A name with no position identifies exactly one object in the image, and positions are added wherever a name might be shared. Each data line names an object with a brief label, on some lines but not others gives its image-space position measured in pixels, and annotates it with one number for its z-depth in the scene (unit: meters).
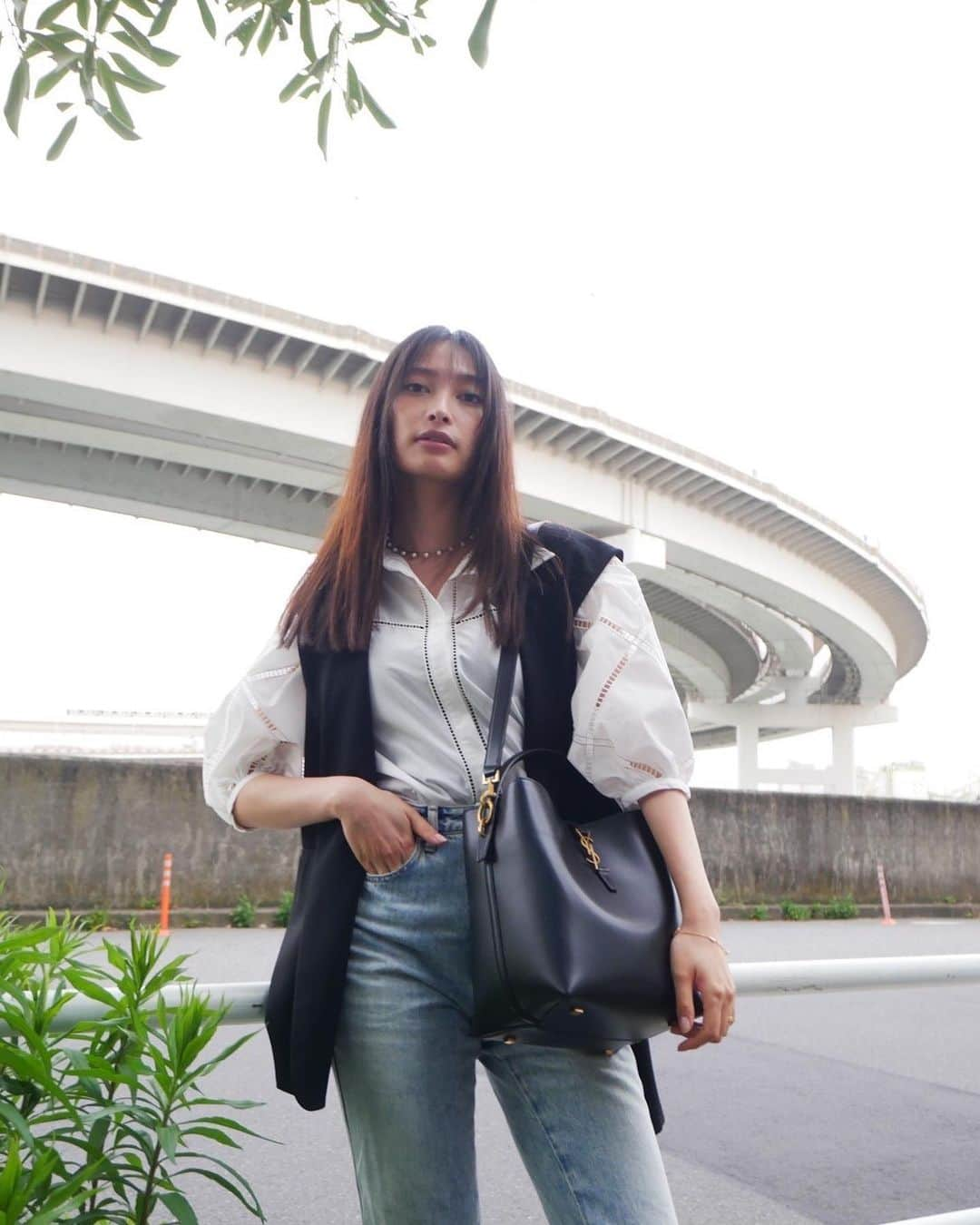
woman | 1.66
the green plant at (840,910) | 17.89
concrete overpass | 19.97
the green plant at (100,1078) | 1.54
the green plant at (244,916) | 12.93
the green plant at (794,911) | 17.31
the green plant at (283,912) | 12.94
